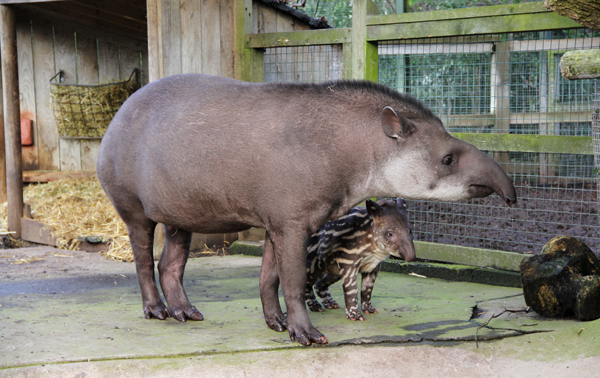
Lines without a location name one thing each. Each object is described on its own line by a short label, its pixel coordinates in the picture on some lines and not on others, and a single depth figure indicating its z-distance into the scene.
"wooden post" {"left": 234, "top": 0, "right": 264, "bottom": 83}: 6.55
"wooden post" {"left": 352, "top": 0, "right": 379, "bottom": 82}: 5.71
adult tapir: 3.49
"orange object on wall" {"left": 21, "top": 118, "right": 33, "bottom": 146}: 8.93
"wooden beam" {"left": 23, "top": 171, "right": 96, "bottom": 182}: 8.88
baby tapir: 3.97
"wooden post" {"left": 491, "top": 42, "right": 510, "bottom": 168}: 7.83
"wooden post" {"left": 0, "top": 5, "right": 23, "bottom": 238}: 6.91
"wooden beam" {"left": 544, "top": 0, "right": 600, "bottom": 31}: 3.31
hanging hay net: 8.49
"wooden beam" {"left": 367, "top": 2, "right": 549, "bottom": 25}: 4.93
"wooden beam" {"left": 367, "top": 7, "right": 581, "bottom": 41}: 4.84
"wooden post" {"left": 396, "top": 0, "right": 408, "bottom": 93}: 9.46
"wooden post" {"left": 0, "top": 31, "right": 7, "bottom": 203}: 7.77
